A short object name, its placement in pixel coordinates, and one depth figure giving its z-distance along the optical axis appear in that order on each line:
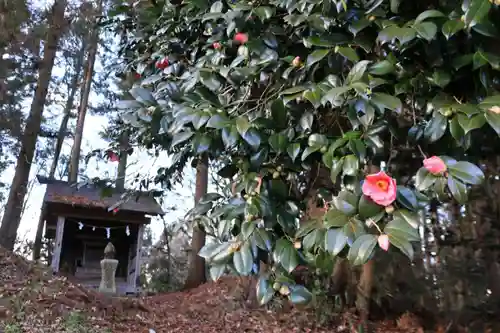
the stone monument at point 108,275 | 6.48
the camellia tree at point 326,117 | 1.11
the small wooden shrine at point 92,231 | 8.40
